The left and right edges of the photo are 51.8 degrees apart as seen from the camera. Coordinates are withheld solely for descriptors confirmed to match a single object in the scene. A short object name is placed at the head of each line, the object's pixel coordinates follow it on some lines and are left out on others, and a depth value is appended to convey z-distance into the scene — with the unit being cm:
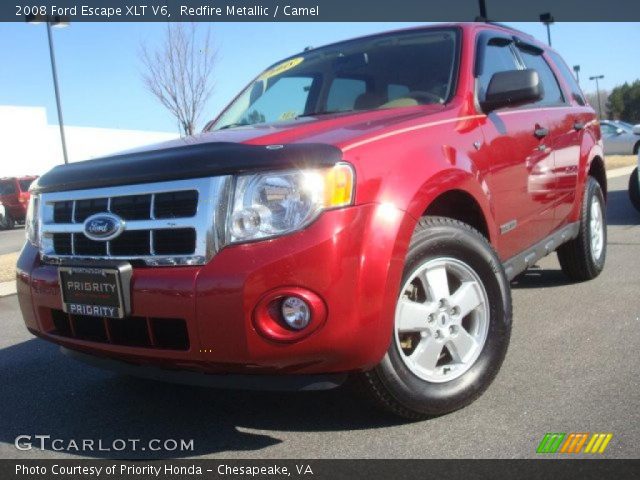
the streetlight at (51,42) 1432
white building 3834
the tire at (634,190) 839
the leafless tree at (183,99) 1323
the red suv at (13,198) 2158
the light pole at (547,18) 2350
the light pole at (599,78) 7606
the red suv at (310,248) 235
